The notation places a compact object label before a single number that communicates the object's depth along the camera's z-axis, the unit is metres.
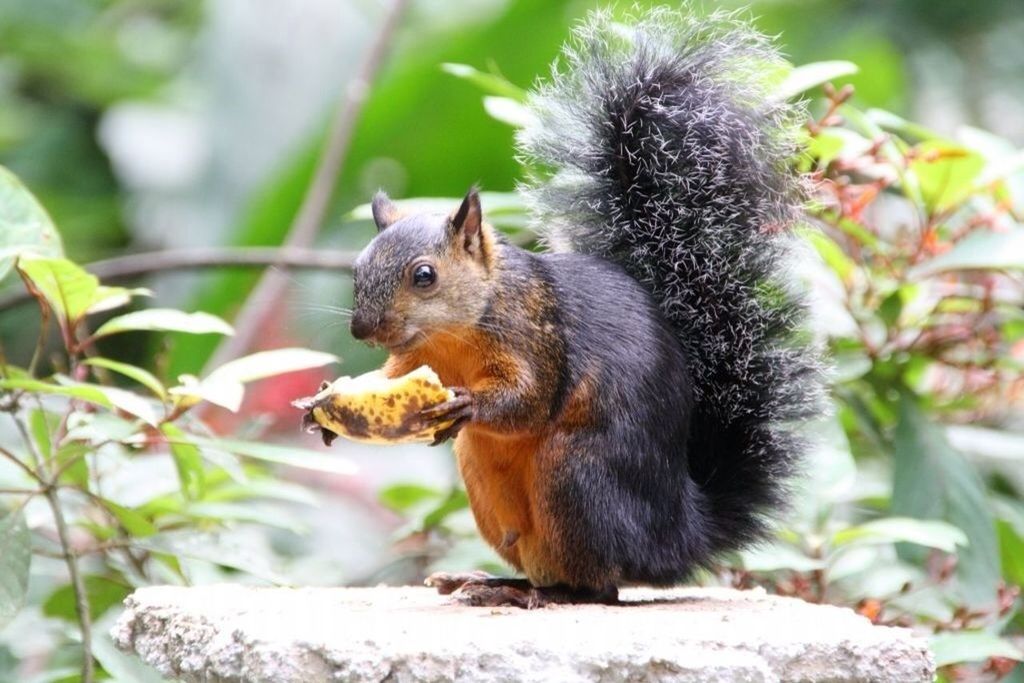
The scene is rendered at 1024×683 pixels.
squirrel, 5.81
